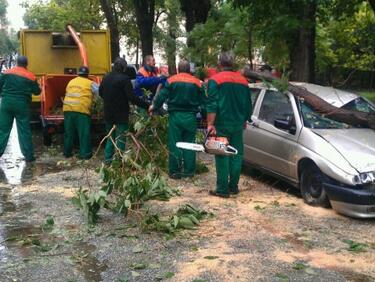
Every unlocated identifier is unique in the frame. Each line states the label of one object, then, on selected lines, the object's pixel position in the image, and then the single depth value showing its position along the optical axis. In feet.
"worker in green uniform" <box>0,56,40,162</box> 32.65
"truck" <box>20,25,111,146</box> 44.19
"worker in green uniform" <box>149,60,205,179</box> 27.30
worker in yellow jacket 33.01
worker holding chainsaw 24.16
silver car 20.81
